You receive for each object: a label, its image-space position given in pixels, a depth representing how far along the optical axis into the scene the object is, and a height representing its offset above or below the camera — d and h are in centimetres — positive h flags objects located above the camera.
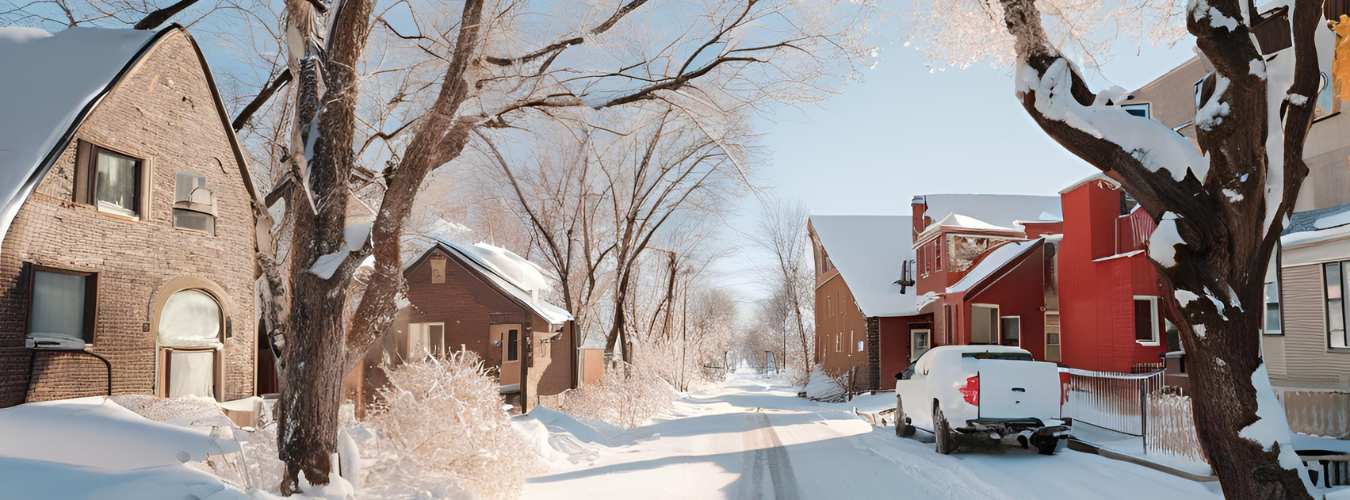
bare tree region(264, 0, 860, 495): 795 +135
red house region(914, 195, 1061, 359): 2569 +114
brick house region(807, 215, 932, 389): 3406 +70
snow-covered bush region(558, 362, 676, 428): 2064 -228
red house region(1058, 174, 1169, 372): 1931 +76
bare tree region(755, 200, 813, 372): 5319 +321
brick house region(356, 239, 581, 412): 2617 +1
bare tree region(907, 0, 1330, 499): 655 +92
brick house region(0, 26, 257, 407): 1255 +160
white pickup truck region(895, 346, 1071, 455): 1266 -136
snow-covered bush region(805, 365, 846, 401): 3697 -354
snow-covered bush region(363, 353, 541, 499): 874 -134
